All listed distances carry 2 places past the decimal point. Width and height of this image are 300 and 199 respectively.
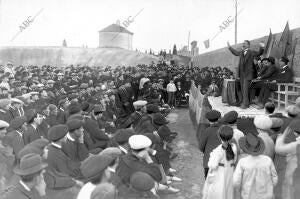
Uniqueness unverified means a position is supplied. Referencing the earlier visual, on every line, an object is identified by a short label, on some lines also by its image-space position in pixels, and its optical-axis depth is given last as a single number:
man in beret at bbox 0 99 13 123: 8.07
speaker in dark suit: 10.27
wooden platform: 9.47
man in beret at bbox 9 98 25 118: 8.60
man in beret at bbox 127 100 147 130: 7.86
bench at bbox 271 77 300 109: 9.78
